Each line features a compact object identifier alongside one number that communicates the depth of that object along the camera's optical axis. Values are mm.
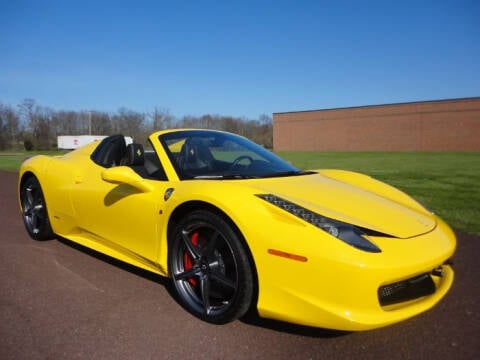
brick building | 40938
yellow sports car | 2059
